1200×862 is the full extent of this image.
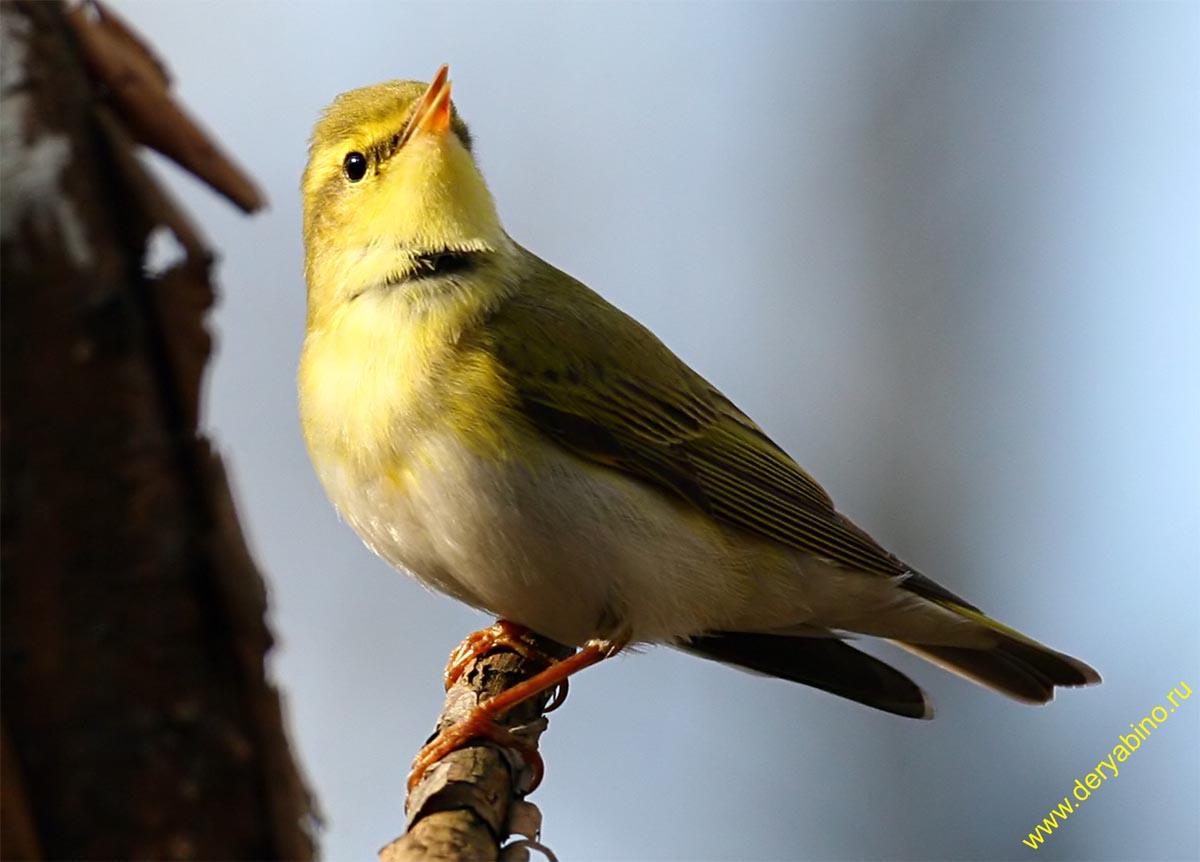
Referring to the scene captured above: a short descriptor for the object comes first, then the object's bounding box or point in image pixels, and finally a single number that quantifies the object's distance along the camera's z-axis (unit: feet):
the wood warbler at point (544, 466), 22.03
